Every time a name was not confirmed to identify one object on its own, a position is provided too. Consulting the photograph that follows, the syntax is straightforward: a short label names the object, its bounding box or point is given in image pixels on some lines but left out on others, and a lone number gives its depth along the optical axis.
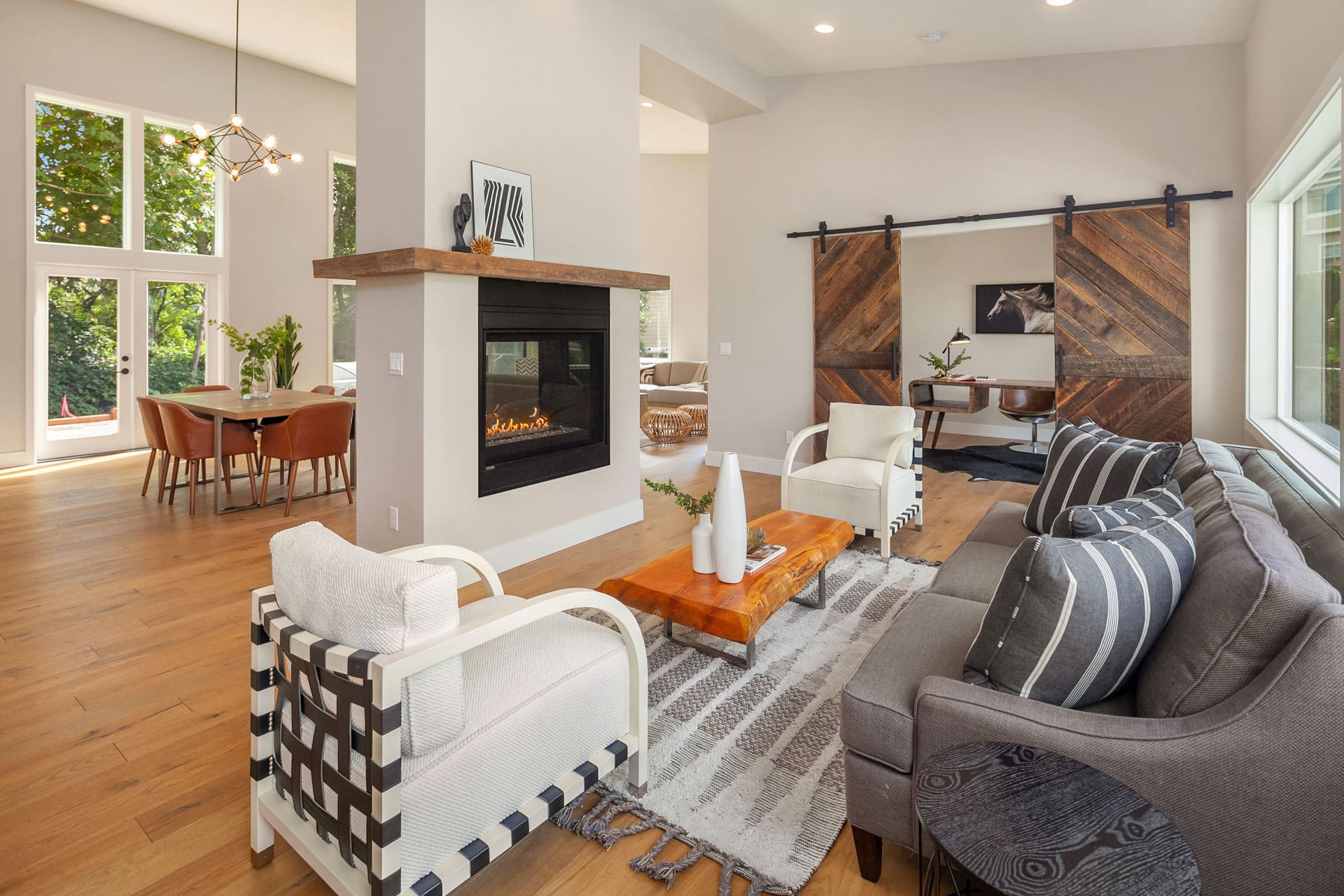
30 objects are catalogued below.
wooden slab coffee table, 2.41
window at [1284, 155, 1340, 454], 3.08
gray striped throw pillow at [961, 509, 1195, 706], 1.44
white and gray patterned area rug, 1.80
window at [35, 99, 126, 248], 6.72
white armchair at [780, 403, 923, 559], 3.99
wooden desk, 7.43
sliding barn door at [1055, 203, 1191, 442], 5.04
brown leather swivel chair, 7.25
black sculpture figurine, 3.52
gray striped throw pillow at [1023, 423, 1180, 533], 2.67
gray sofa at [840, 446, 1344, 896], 1.21
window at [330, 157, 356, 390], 8.62
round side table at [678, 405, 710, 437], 8.49
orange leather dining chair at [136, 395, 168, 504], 5.18
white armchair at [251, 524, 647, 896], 1.40
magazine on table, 2.82
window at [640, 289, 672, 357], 12.26
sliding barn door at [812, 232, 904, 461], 6.08
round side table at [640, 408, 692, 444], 8.25
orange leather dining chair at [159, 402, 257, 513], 4.95
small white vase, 2.71
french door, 6.93
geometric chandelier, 5.84
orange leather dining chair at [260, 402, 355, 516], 4.97
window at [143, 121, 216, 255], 7.36
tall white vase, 2.58
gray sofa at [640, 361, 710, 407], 9.64
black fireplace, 3.81
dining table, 5.00
